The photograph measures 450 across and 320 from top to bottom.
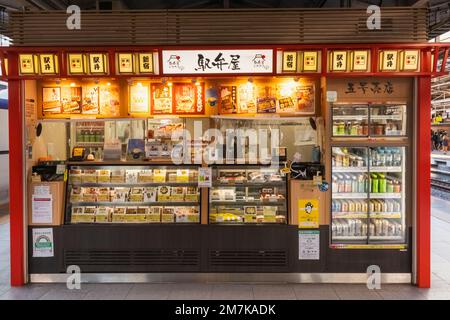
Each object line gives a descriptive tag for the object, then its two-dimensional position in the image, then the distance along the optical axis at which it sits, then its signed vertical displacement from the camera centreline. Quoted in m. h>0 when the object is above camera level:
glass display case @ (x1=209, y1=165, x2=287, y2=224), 6.53 -0.76
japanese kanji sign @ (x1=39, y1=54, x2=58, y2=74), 6.12 +1.23
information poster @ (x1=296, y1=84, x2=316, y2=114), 6.82 +0.76
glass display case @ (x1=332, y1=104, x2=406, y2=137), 6.42 +0.39
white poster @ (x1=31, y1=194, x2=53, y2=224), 6.40 -0.96
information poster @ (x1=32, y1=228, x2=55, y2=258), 6.40 -1.49
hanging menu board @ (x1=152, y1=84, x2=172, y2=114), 7.01 +0.81
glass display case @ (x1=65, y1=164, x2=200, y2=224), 6.54 -0.75
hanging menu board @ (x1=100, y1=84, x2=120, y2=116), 6.97 +0.77
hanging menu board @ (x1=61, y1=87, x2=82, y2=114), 6.96 +0.79
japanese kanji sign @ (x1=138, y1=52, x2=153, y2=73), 6.09 +1.23
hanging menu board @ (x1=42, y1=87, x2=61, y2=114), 6.89 +0.77
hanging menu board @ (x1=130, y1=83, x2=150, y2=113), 6.99 +0.79
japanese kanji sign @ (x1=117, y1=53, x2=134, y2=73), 6.09 +1.22
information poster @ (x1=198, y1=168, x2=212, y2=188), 6.46 -0.49
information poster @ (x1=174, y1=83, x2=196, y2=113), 6.97 +0.82
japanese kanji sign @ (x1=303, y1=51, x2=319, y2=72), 6.03 +1.23
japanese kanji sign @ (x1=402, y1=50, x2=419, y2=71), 5.99 +1.23
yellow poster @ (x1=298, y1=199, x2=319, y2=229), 6.34 -1.04
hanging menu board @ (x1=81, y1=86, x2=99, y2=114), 6.98 +0.77
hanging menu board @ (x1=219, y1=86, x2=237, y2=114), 6.93 +0.78
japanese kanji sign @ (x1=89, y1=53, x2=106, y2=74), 6.10 +1.22
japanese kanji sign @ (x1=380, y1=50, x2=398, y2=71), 6.02 +1.24
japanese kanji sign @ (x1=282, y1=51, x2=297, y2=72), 6.05 +1.23
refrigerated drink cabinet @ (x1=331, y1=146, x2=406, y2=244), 6.51 -0.79
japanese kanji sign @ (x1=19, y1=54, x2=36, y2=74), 6.13 +1.22
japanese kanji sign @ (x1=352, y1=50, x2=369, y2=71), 6.01 +1.23
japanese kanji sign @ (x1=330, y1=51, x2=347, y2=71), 6.03 +1.23
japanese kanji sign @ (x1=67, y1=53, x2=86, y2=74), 6.11 +1.23
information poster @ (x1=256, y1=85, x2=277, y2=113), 6.90 +0.77
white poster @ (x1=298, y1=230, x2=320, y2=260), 6.34 -1.54
